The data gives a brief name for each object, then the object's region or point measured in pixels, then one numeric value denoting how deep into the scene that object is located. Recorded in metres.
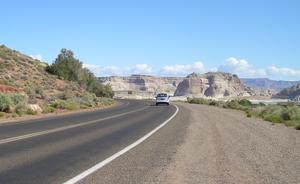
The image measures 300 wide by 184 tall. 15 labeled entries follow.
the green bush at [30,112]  38.18
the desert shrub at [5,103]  37.34
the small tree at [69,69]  82.75
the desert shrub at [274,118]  33.94
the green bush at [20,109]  37.05
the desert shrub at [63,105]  48.03
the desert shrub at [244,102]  76.15
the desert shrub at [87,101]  56.47
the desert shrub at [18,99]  39.78
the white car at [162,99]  67.69
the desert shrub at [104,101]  67.43
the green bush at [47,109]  41.29
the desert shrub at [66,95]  62.35
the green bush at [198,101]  88.47
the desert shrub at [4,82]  58.69
